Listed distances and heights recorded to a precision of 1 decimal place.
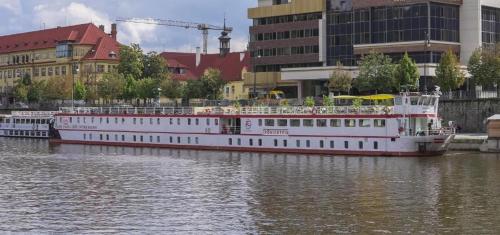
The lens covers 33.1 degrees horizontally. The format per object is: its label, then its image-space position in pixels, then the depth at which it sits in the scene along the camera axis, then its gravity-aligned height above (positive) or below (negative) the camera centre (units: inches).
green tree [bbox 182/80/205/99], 5720.5 +150.5
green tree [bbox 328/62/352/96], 4864.7 +177.4
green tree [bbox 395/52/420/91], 4465.1 +206.3
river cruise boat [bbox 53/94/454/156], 3171.8 -69.0
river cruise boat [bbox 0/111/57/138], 5132.9 -72.6
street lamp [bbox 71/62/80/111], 6397.6 +334.6
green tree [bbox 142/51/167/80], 6501.0 +366.6
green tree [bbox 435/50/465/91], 4439.0 +196.9
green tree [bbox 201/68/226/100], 5698.8 +190.3
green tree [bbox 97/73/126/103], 6053.2 +190.1
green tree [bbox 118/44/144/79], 6417.3 +388.5
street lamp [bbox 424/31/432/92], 4613.7 +362.3
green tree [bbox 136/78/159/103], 5915.4 +169.9
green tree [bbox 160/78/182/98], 5890.8 +162.9
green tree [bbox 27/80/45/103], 6811.0 +170.4
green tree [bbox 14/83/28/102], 6968.5 +172.3
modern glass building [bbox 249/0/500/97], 4921.3 +486.0
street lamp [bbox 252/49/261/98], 5565.9 +232.9
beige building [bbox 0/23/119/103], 6958.7 +505.4
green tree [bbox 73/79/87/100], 6456.7 +158.0
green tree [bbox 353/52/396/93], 4623.5 +205.9
